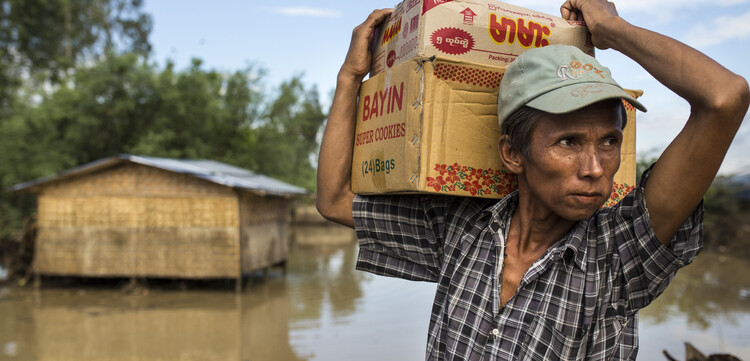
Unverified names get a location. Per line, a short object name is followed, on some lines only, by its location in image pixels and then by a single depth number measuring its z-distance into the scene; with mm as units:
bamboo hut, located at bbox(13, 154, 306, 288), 11430
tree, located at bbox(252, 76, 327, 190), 23672
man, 1157
